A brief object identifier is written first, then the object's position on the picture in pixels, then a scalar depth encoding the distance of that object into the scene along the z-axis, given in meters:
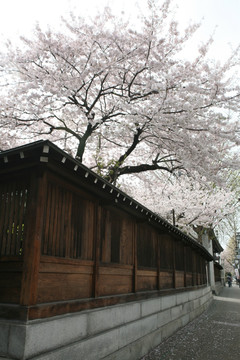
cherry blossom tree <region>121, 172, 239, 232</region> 21.86
